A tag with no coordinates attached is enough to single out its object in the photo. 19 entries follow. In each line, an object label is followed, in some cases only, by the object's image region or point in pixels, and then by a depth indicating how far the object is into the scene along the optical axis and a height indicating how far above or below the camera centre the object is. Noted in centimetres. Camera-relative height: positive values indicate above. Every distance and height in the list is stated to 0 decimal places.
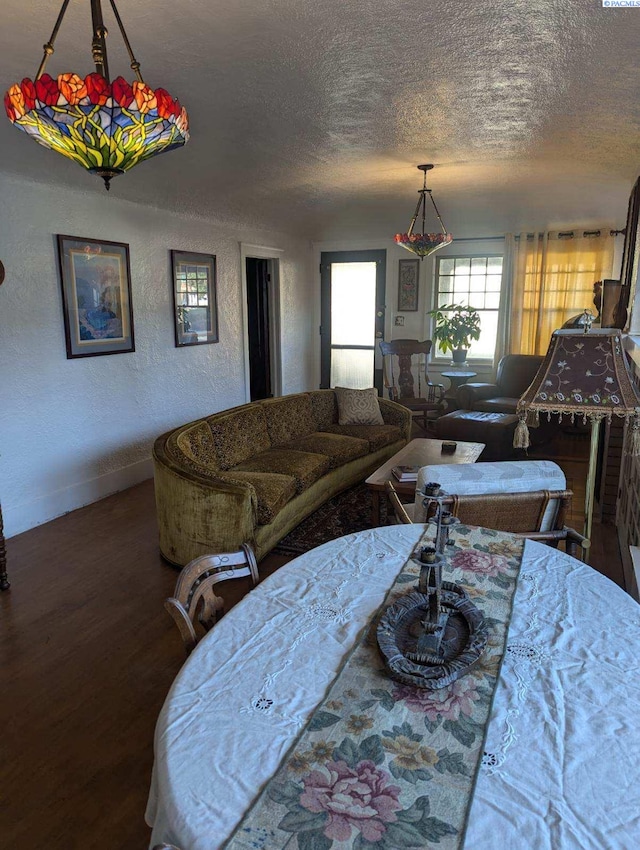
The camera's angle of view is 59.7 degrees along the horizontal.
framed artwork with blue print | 400 +17
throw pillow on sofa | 526 -83
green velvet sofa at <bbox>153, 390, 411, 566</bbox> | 303 -100
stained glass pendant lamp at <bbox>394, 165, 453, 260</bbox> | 472 +66
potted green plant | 695 -13
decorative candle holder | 117 -72
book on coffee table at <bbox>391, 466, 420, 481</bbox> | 347 -96
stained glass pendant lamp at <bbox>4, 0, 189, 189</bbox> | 135 +51
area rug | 359 -141
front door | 766 +5
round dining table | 86 -75
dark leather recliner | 618 -75
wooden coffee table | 349 -99
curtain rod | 645 +99
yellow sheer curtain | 651 +44
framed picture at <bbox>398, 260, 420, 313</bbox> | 740 +45
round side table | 675 -77
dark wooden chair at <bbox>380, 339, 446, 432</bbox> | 652 -73
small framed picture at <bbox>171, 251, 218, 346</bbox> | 514 +20
